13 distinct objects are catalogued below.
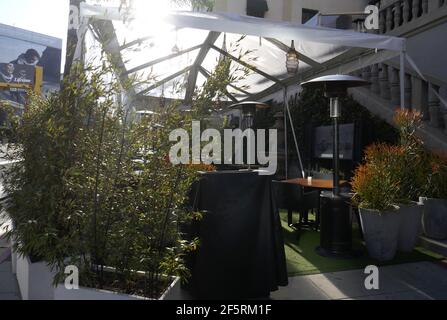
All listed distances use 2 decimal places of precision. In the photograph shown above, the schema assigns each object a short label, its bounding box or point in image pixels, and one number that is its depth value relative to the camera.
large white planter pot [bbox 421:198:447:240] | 4.57
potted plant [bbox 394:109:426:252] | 4.34
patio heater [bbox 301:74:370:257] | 4.18
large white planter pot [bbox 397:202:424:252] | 4.33
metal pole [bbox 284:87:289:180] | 8.58
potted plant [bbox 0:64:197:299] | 2.04
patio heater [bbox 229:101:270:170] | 6.99
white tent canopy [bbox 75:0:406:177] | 2.48
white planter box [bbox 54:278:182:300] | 1.98
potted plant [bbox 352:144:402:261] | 4.05
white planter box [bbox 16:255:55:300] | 2.52
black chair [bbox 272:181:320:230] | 4.89
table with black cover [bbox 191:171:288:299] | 2.92
